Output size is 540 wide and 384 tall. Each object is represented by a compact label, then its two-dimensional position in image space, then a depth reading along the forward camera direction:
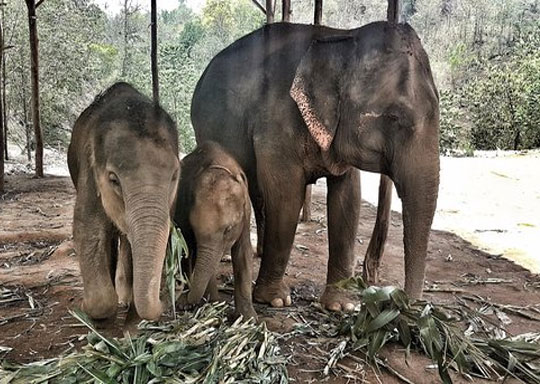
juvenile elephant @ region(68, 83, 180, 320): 2.26
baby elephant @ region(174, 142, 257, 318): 2.96
